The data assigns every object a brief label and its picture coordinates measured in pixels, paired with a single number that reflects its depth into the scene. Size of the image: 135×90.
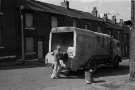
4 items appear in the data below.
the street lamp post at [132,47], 14.05
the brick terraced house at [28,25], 27.95
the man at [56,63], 15.34
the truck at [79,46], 15.76
